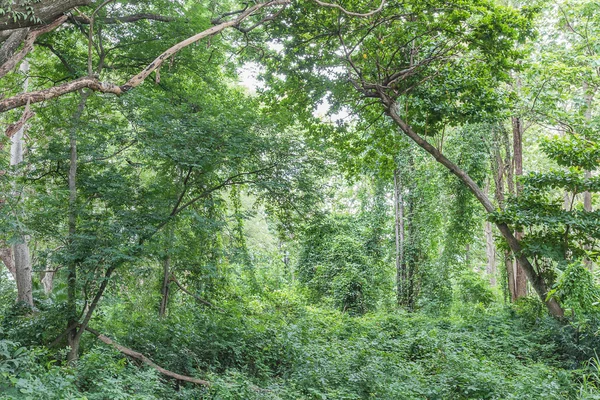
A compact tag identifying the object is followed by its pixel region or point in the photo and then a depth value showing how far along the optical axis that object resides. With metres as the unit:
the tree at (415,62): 8.34
